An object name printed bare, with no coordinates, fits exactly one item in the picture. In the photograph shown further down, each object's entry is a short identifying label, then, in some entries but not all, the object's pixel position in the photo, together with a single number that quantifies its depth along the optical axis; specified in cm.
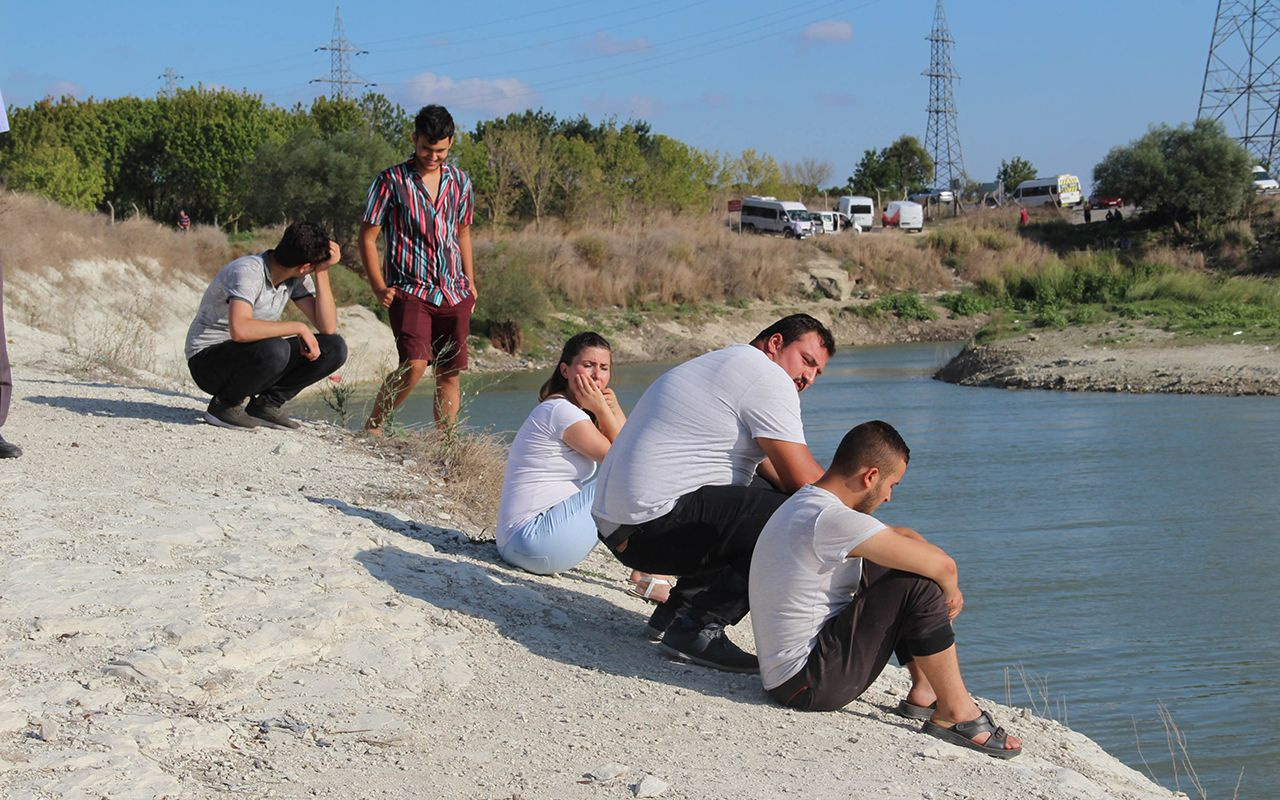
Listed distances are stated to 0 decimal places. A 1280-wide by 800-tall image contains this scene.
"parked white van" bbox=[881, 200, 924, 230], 6438
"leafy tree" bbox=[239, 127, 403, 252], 4228
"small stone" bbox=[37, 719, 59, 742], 392
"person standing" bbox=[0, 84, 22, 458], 689
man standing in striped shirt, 845
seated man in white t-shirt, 466
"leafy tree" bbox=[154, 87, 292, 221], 5241
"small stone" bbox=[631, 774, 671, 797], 396
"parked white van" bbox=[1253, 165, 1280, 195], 5681
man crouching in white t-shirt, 523
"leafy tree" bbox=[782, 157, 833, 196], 9169
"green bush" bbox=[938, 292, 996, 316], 4644
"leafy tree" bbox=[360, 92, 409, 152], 5728
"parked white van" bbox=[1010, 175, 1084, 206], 6819
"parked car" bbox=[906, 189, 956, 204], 7806
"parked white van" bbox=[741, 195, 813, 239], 5750
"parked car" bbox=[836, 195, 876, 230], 6612
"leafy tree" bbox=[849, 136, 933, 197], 9362
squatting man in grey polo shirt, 805
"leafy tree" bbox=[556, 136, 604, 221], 5809
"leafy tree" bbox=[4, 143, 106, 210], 4106
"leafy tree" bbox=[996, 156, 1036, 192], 9950
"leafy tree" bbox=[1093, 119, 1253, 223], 5222
